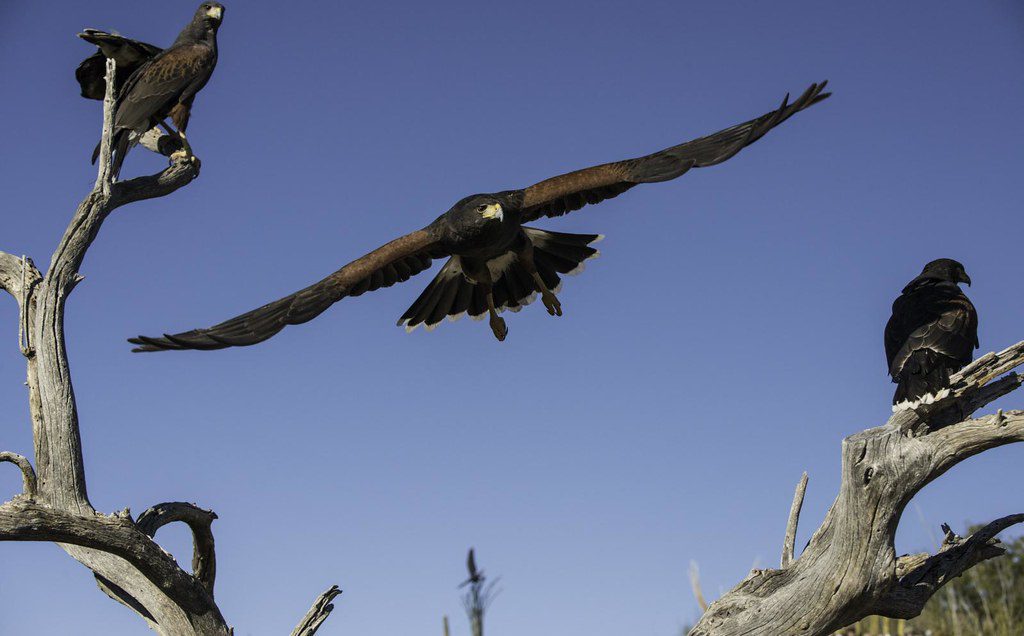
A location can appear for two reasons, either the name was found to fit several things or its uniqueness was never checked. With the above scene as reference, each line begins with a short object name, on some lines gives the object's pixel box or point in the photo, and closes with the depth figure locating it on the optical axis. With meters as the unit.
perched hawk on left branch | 7.27
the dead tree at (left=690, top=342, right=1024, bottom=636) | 5.15
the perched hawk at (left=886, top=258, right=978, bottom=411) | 5.94
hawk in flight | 6.96
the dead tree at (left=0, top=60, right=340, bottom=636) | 5.71
